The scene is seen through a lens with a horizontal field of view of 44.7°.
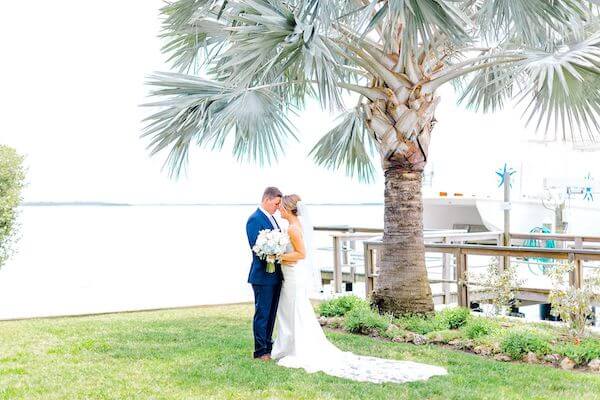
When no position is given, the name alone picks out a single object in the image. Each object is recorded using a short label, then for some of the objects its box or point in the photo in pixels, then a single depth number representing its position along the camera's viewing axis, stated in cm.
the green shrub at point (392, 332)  891
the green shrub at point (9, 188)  1252
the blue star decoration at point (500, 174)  2131
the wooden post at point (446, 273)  1225
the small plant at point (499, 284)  987
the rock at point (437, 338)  861
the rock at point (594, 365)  712
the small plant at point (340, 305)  1044
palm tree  754
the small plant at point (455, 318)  919
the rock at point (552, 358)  743
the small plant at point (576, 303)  809
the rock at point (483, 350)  797
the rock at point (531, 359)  752
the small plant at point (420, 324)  902
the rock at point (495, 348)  792
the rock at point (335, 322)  990
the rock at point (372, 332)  920
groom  750
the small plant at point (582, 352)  729
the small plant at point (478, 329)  851
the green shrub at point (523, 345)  760
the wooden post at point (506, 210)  1343
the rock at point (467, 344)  826
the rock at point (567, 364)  725
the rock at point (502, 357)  770
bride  749
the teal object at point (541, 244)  1503
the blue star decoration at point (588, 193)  2255
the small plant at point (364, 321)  924
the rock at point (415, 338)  863
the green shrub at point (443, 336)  858
